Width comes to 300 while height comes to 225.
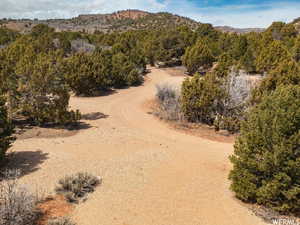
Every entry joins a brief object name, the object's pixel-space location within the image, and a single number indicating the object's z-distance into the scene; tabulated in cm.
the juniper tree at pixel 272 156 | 680
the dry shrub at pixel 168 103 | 1617
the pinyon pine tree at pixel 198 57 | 3064
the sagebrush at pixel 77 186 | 745
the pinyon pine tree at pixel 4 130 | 887
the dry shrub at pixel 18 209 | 579
